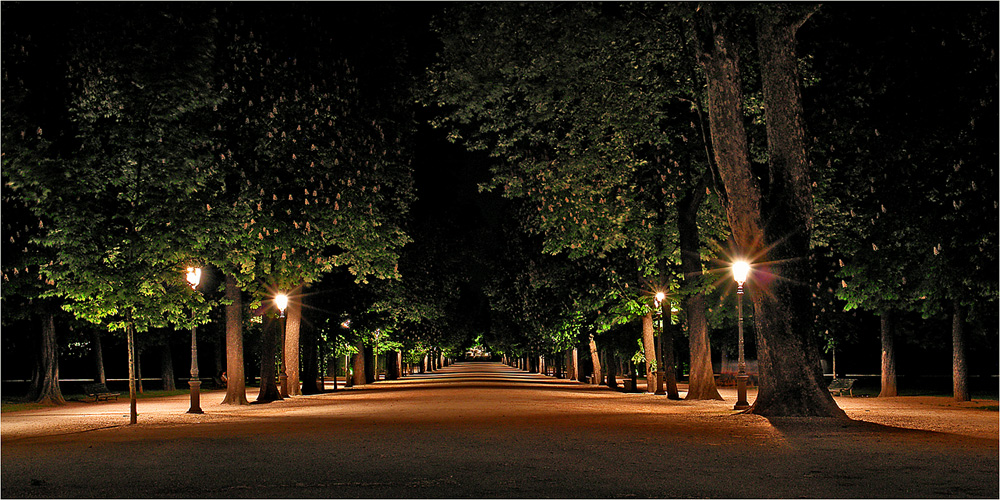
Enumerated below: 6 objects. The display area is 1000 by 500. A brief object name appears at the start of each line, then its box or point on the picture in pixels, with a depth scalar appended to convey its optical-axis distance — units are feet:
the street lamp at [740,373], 78.40
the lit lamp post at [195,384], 88.94
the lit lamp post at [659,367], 119.49
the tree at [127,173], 73.77
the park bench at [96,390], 127.77
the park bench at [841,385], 127.44
